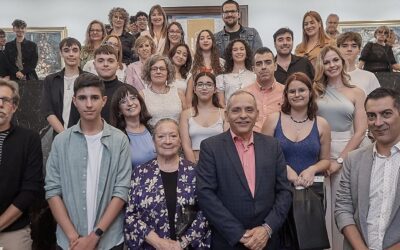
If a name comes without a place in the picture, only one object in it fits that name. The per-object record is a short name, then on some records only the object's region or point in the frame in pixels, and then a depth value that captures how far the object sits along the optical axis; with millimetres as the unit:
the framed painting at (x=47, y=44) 10516
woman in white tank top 4230
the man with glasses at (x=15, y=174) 3334
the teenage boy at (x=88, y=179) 3264
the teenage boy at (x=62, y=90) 4465
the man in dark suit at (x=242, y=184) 3162
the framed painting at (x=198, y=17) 10414
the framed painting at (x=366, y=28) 10406
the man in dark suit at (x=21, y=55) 8375
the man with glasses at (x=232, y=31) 5969
